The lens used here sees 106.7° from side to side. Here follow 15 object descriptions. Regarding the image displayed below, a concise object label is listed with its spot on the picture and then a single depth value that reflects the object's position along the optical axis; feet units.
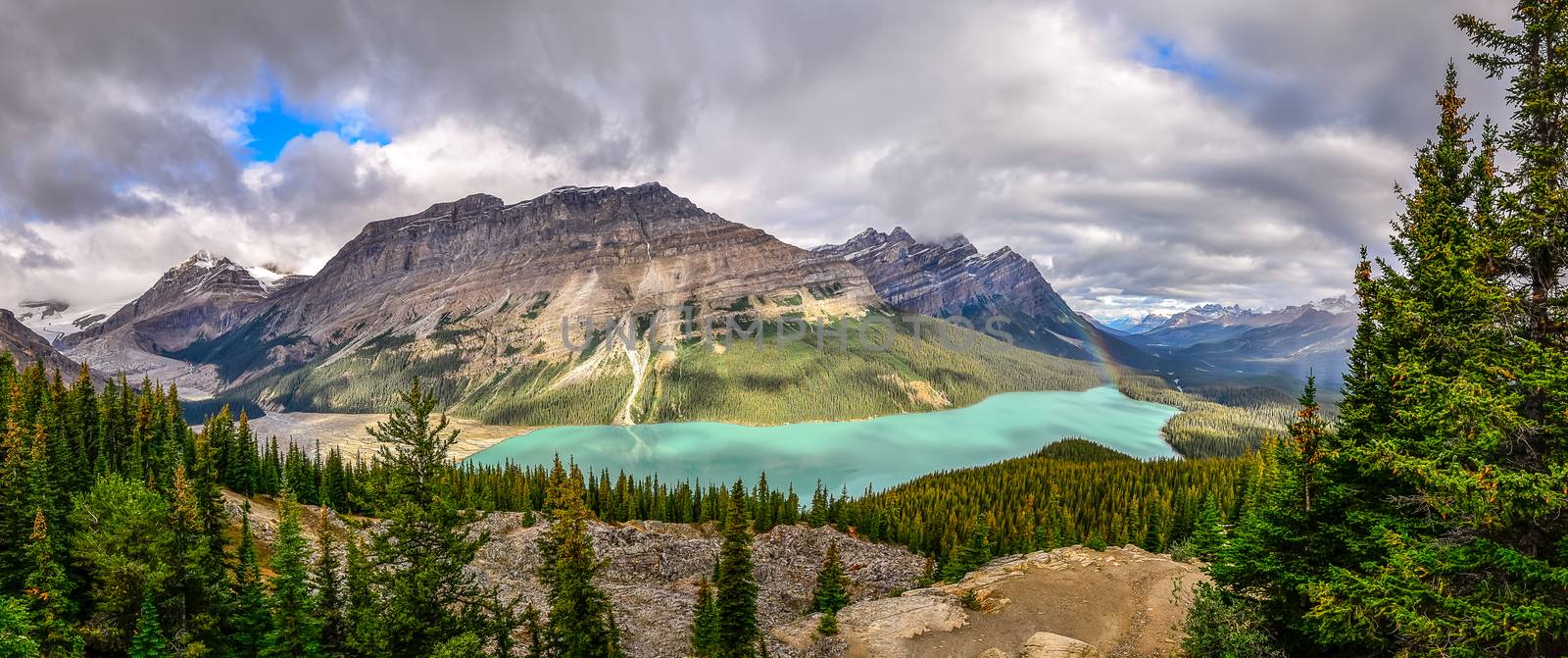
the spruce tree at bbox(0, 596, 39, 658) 48.73
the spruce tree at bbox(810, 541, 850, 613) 124.77
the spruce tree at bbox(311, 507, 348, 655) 89.56
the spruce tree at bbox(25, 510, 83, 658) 80.46
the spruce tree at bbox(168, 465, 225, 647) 91.15
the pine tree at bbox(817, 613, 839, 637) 95.40
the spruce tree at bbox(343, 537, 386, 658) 57.11
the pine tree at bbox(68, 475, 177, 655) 86.38
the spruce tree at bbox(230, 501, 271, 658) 95.30
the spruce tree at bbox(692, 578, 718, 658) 99.66
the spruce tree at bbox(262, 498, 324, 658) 85.81
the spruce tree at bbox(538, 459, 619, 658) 76.48
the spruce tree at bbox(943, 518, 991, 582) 143.54
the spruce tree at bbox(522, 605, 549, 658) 76.48
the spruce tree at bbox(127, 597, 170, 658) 80.89
